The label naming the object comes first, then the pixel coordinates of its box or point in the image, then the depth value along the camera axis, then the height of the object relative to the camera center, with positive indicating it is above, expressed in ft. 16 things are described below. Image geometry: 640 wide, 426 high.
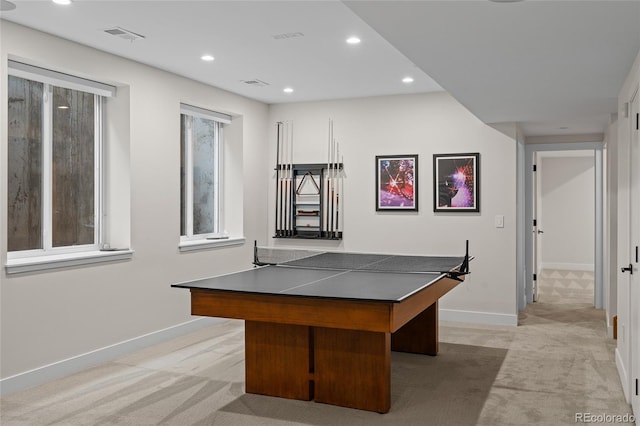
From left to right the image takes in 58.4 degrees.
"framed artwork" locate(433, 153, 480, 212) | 19.63 +1.04
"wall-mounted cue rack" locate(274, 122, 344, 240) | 21.42 +0.67
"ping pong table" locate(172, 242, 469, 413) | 9.82 -1.84
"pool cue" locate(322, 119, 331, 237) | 21.50 +0.24
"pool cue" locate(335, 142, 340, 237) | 21.35 +0.78
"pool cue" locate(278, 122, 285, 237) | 22.11 +0.98
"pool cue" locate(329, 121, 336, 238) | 21.35 +1.44
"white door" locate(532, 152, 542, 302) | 23.70 -1.18
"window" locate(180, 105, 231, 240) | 18.97 +1.41
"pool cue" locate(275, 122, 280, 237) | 22.20 +1.59
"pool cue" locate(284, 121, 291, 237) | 22.06 +1.17
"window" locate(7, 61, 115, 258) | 13.24 +1.27
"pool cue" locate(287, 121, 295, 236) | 22.00 +0.52
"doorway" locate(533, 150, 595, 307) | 33.53 -0.11
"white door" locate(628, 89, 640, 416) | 10.23 -0.87
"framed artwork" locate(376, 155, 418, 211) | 20.38 +1.09
